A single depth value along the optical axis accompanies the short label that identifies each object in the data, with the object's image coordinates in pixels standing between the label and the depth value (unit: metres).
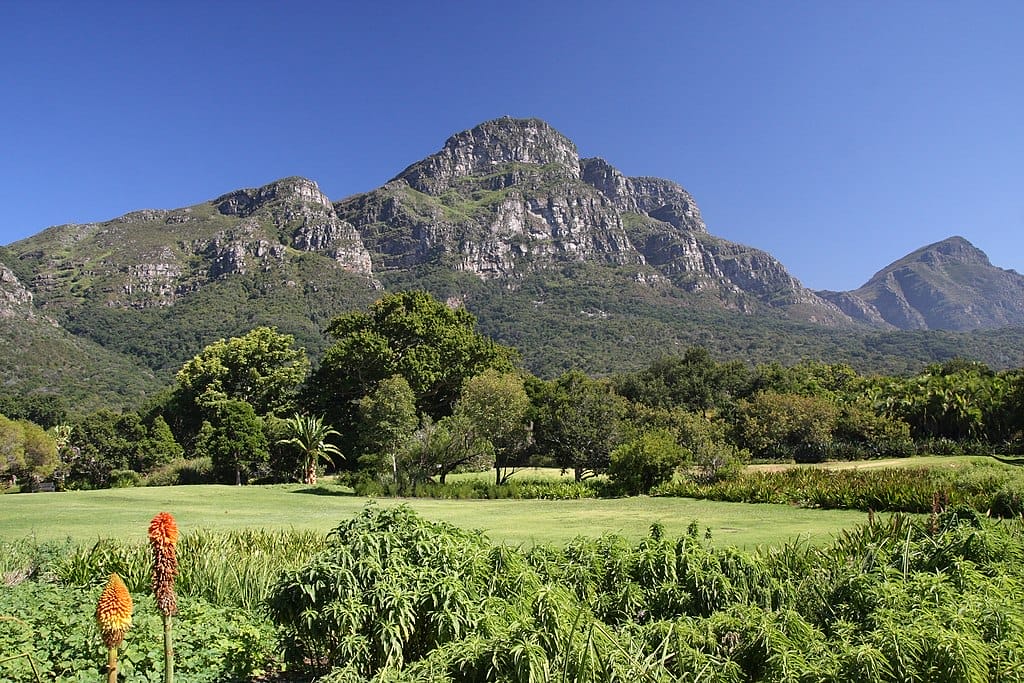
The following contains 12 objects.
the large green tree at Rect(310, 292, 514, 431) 36.97
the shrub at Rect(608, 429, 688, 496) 23.58
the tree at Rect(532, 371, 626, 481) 30.52
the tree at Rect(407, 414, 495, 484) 26.33
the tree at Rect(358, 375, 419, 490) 25.83
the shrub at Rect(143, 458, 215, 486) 33.59
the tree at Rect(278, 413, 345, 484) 31.44
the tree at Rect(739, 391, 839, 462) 38.28
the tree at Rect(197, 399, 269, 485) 33.03
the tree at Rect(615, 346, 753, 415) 56.56
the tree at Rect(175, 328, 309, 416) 43.12
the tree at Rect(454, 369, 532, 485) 28.58
